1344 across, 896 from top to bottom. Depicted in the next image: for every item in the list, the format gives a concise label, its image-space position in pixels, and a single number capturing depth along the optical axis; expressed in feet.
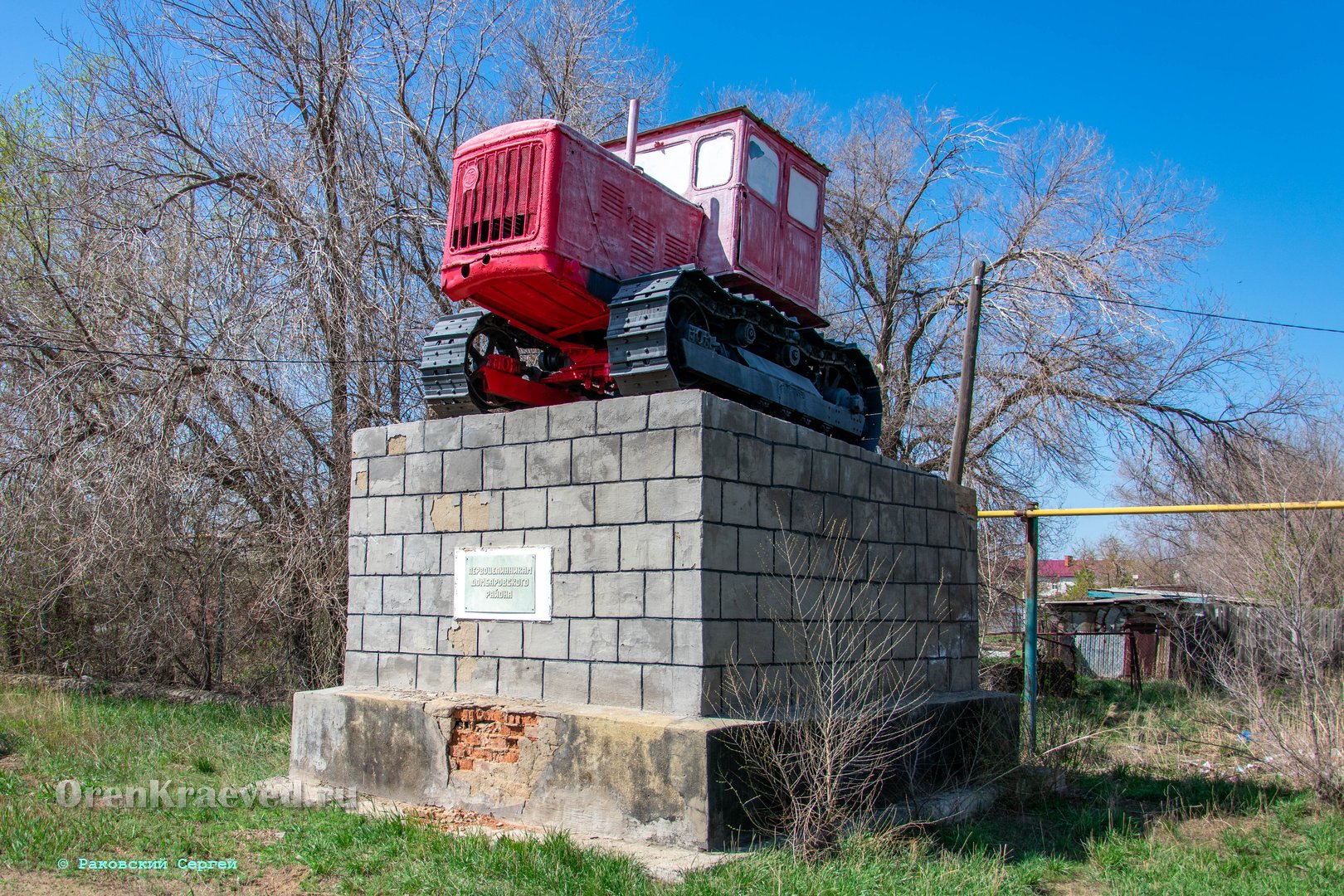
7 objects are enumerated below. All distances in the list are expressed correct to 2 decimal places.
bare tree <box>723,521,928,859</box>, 17.12
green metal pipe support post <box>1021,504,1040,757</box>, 26.45
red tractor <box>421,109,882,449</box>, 20.26
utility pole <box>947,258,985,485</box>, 35.73
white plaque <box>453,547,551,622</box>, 19.34
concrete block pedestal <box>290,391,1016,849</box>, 17.28
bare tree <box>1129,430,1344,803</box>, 22.41
